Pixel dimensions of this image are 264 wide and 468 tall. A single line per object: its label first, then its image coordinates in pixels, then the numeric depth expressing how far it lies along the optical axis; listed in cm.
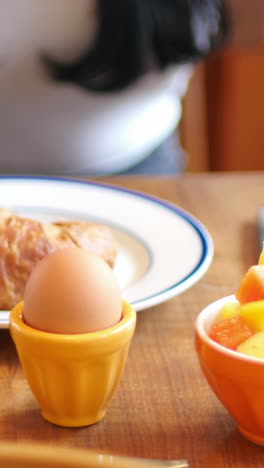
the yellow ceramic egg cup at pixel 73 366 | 58
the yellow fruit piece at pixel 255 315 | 58
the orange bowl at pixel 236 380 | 57
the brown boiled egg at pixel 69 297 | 58
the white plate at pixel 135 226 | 73
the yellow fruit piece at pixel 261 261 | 61
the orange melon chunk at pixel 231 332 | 58
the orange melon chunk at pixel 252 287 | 59
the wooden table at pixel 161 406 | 59
